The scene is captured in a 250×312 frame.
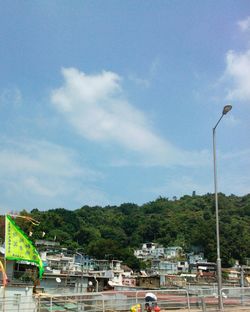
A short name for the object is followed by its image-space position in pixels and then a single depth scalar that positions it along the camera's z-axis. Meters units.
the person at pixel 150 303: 14.51
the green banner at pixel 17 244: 16.58
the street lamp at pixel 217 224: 18.22
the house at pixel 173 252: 117.84
